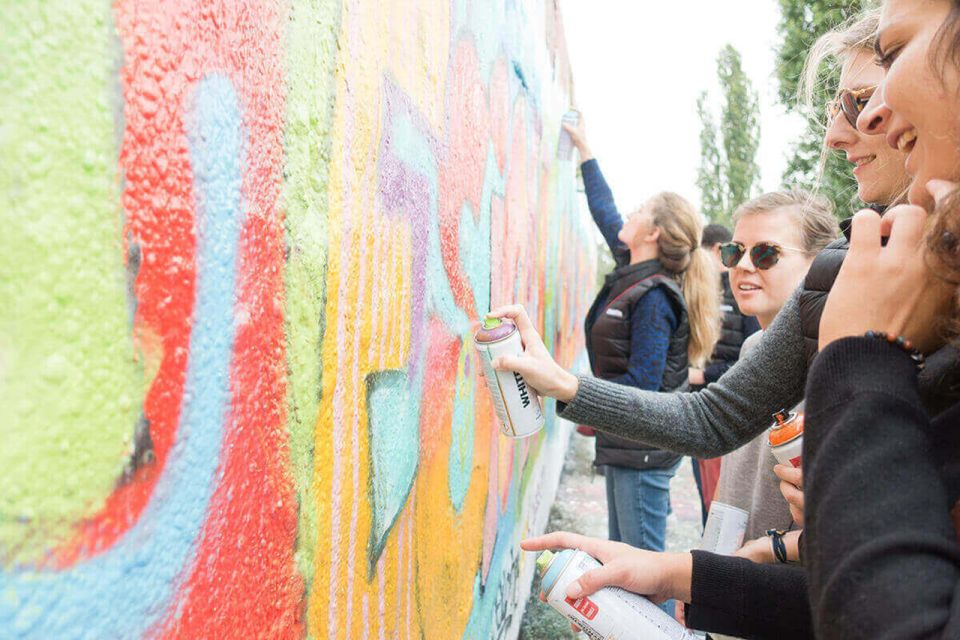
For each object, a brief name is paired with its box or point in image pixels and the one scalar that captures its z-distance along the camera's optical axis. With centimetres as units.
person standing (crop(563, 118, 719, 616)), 304
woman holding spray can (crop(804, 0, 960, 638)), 72
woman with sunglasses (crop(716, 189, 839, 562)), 252
